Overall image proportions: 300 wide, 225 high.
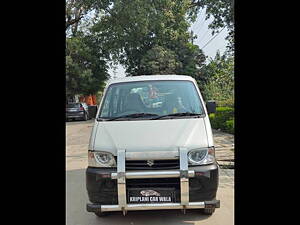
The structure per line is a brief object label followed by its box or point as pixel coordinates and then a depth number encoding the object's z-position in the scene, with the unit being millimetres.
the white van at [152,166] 3352
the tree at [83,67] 23828
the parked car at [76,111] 20578
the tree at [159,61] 22812
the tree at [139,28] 17078
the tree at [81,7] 17094
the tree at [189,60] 24703
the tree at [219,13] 14008
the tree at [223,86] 14039
